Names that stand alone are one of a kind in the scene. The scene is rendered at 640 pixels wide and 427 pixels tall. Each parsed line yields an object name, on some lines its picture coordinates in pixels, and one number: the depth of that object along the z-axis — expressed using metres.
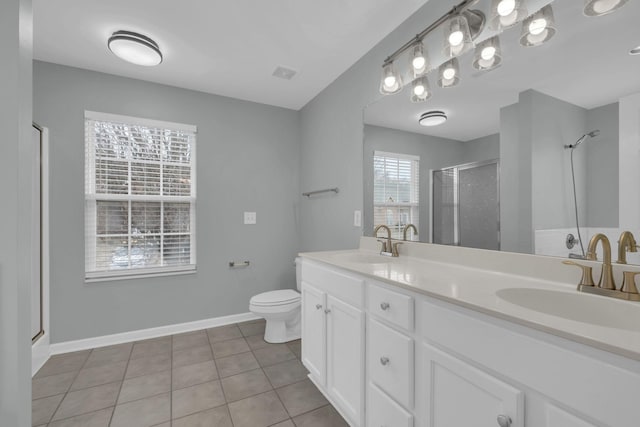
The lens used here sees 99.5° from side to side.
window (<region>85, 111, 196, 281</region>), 2.46
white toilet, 2.42
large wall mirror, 1.01
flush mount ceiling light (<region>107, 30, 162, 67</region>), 1.92
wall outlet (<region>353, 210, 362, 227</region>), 2.27
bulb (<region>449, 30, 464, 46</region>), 1.40
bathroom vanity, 0.60
